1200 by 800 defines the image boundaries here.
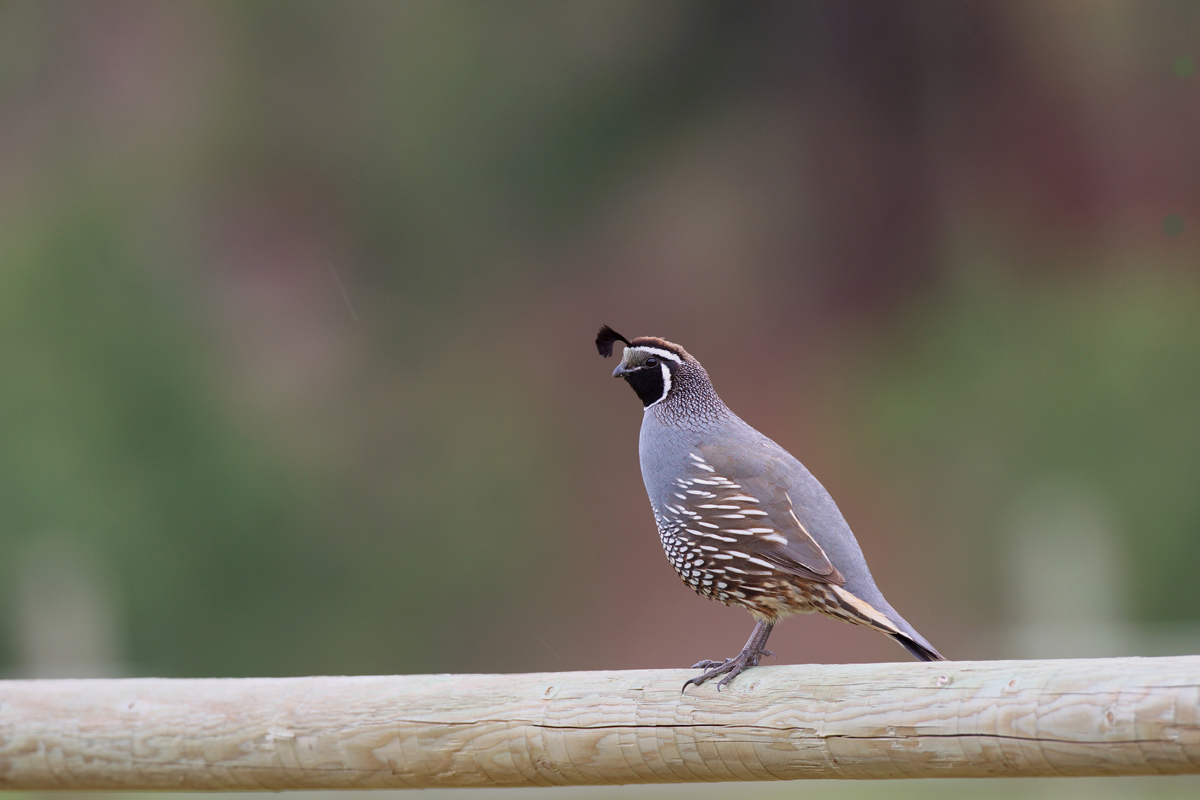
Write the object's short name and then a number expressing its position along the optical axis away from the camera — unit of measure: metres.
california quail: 15.17
